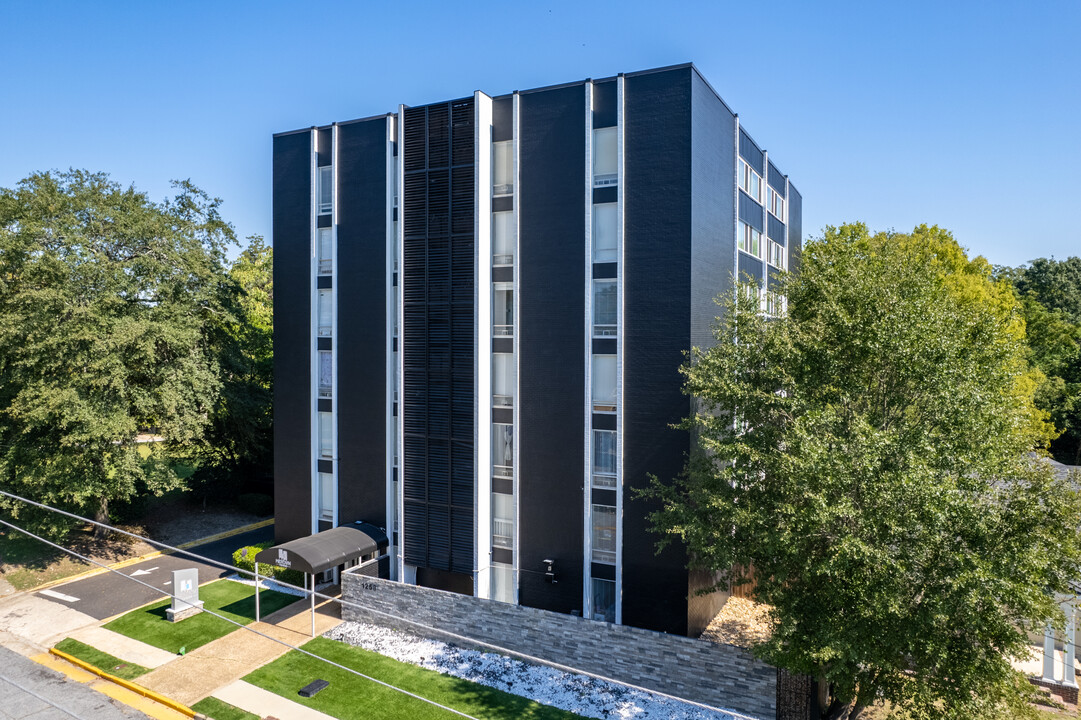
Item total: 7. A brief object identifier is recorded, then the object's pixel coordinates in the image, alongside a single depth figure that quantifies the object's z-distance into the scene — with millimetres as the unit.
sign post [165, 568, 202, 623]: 21847
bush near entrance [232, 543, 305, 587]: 24500
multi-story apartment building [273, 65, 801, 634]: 19406
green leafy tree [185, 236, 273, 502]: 30422
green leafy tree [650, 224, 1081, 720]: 12242
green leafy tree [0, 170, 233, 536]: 24453
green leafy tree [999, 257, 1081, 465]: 42125
